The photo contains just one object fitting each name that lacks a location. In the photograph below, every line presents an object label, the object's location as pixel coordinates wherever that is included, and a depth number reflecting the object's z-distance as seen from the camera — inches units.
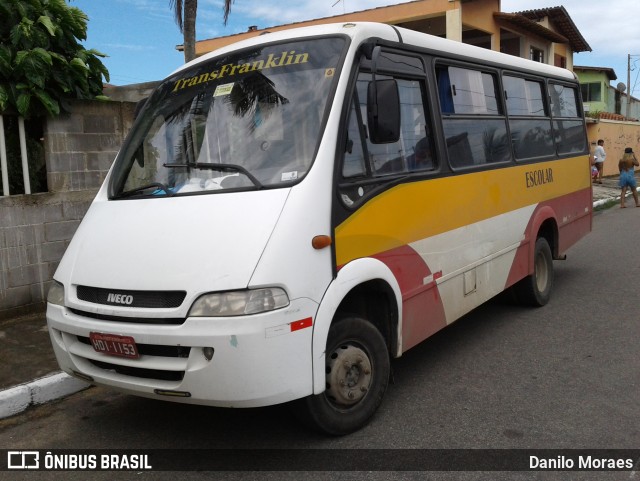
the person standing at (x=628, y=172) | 639.1
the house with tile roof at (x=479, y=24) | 705.6
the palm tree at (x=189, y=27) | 352.2
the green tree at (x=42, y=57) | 239.5
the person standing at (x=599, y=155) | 827.4
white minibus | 123.5
